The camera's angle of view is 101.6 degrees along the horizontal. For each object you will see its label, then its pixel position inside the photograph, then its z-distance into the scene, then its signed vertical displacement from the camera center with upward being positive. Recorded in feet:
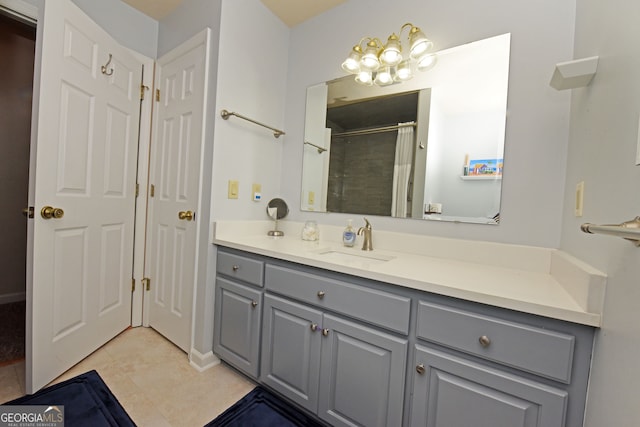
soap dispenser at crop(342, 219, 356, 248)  5.35 -0.54
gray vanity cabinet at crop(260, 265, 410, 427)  3.31 -2.06
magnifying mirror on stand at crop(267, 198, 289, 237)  6.52 -0.11
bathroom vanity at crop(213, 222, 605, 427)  2.46 -1.48
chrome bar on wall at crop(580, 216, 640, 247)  1.55 -0.01
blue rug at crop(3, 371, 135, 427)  3.92 -3.40
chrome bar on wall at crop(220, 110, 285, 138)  5.36 +1.83
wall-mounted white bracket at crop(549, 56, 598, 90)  2.87 +1.72
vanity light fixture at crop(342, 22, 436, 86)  4.63 +2.90
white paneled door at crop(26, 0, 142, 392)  4.35 -0.02
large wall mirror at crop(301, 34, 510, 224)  4.33 +1.41
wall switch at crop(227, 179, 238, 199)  5.69 +0.28
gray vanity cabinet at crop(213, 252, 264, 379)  4.72 -2.09
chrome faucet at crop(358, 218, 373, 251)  5.10 -0.55
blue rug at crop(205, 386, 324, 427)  4.06 -3.40
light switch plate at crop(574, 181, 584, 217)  3.05 +0.32
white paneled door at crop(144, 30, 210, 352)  5.59 +0.24
